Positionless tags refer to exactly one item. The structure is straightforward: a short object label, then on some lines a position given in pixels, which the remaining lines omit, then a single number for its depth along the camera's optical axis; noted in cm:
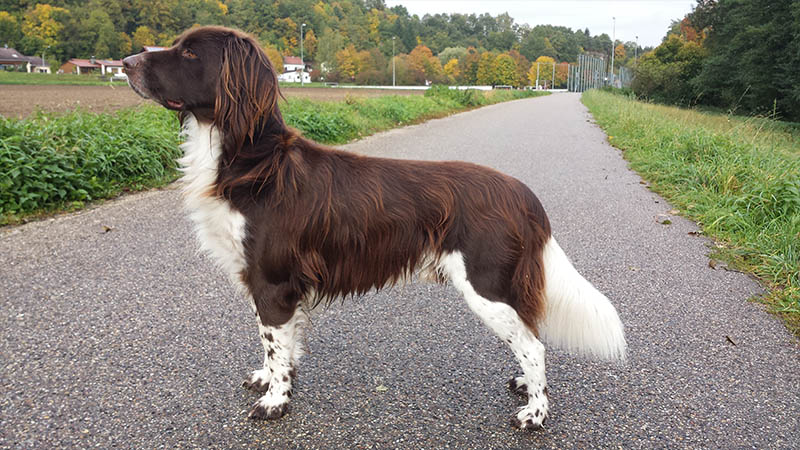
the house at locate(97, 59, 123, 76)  5468
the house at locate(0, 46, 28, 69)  6278
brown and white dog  239
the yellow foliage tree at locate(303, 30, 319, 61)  9261
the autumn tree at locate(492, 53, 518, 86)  12875
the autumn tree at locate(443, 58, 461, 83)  12502
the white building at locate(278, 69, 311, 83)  8820
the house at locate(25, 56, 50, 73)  6266
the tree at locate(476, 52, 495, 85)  12862
